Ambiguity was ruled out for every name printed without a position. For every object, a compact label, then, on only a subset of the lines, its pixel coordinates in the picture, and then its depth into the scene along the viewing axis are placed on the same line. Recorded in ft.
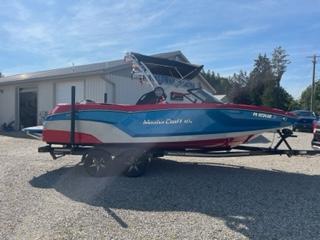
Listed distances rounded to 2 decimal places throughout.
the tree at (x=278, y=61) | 158.73
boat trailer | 17.13
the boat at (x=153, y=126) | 16.52
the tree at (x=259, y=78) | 111.57
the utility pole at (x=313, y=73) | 101.93
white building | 37.90
